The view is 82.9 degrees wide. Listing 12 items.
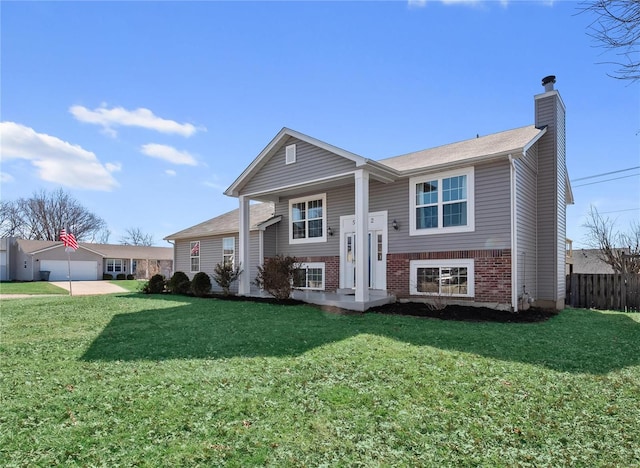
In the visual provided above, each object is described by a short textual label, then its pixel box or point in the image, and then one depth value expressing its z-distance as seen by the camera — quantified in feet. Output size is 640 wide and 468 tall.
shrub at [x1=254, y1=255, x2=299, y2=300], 38.42
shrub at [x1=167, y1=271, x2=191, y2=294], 54.85
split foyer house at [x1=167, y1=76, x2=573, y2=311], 31.73
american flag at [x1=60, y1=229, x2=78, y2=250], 55.42
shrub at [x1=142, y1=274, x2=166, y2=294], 56.95
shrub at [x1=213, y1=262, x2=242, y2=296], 47.01
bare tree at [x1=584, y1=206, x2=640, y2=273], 53.26
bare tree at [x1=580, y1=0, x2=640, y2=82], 16.17
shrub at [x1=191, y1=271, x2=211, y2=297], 50.37
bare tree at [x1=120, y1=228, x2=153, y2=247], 207.62
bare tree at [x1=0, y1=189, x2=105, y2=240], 155.94
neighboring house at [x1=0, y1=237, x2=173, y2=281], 116.57
